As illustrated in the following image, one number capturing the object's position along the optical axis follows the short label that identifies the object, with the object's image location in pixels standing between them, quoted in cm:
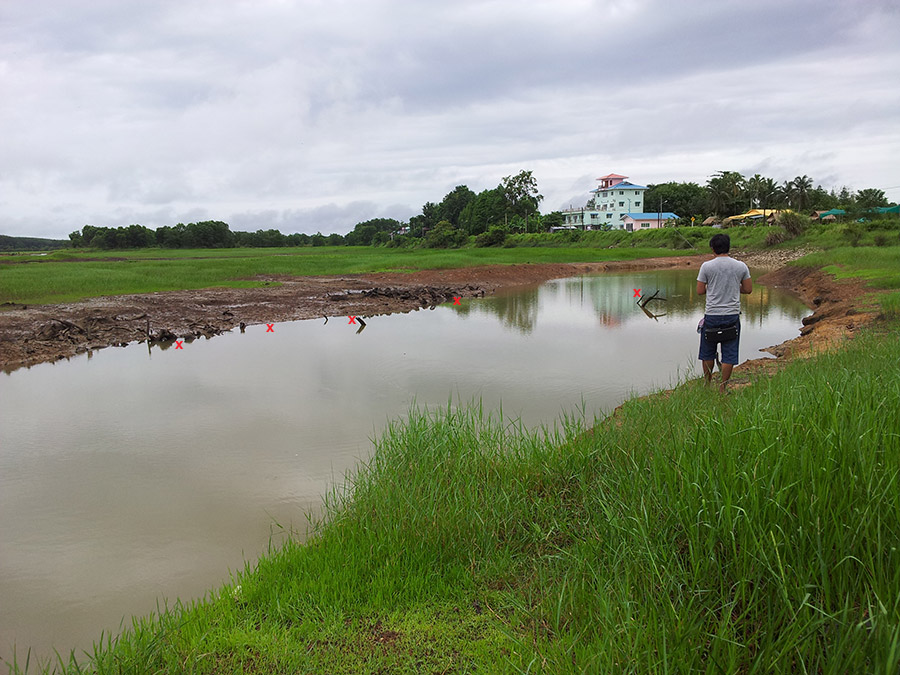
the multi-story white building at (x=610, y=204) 8544
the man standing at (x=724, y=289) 656
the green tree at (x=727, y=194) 6856
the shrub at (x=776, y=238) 4319
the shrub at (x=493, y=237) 6284
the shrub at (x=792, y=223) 4328
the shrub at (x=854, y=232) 3609
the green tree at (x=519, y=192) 8306
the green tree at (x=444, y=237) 6675
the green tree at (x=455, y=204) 10669
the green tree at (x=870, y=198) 4802
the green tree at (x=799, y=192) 6388
